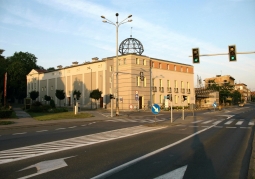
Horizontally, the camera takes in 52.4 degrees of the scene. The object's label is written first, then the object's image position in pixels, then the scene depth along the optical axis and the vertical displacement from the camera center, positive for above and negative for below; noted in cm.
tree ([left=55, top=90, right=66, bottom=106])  5978 +148
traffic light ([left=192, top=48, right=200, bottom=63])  1966 +335
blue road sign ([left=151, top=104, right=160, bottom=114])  2027 -75
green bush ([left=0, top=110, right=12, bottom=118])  2537 -121
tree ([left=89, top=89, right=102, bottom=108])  5078 +119
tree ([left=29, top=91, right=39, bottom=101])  6875 +152
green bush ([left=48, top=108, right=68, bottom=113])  3697 -137
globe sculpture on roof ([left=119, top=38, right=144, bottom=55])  5572 +1178
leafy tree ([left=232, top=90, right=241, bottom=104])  11498 +79
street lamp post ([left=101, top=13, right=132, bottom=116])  3247 +963
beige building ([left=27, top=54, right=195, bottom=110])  5409 +478
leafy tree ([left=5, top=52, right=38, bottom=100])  8344 +974
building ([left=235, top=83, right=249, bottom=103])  17310 +690
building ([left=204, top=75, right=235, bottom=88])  14662 +1202
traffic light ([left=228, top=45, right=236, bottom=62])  1870 +333
